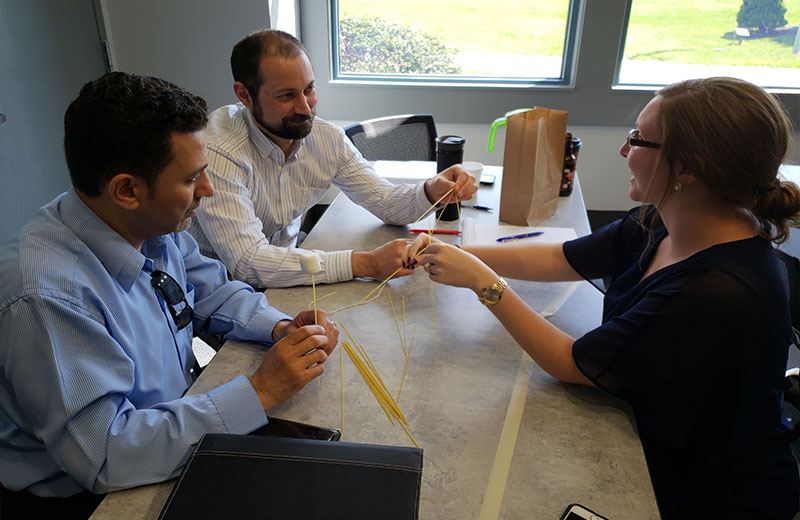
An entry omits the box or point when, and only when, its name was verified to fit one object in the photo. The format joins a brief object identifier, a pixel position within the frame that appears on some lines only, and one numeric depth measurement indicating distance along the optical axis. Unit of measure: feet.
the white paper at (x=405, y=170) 7.93
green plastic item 6.50
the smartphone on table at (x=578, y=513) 2.90
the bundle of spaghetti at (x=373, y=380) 3.60
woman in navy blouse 3.39
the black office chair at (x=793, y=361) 4.14
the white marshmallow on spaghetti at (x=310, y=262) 4.69
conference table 3.04
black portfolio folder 2.49
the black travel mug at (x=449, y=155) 6.65
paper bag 5.78
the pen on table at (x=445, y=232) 6.30
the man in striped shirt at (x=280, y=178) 5.26
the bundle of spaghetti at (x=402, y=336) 4.23
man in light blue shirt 3.01
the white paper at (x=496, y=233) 6.03
